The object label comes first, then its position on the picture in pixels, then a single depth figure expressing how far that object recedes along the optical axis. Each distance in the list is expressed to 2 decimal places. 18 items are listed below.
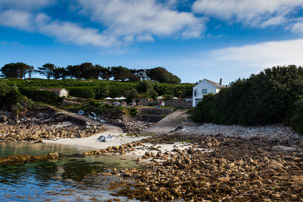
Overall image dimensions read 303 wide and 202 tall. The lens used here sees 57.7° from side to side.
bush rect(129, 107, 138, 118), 49.87
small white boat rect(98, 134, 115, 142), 33.73
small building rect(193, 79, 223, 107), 55.09
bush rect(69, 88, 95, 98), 73.94
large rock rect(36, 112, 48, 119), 52.85
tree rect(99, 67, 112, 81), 114.81
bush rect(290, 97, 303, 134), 27.61
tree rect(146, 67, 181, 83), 105.81
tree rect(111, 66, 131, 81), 111.42
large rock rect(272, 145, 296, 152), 22.05
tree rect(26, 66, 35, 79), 119.17
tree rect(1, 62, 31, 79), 116.06
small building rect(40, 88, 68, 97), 67.94
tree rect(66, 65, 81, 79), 115.62
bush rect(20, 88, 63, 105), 61.41
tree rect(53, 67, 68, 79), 118.00
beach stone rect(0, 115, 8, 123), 51.12
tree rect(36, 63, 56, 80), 119.44
